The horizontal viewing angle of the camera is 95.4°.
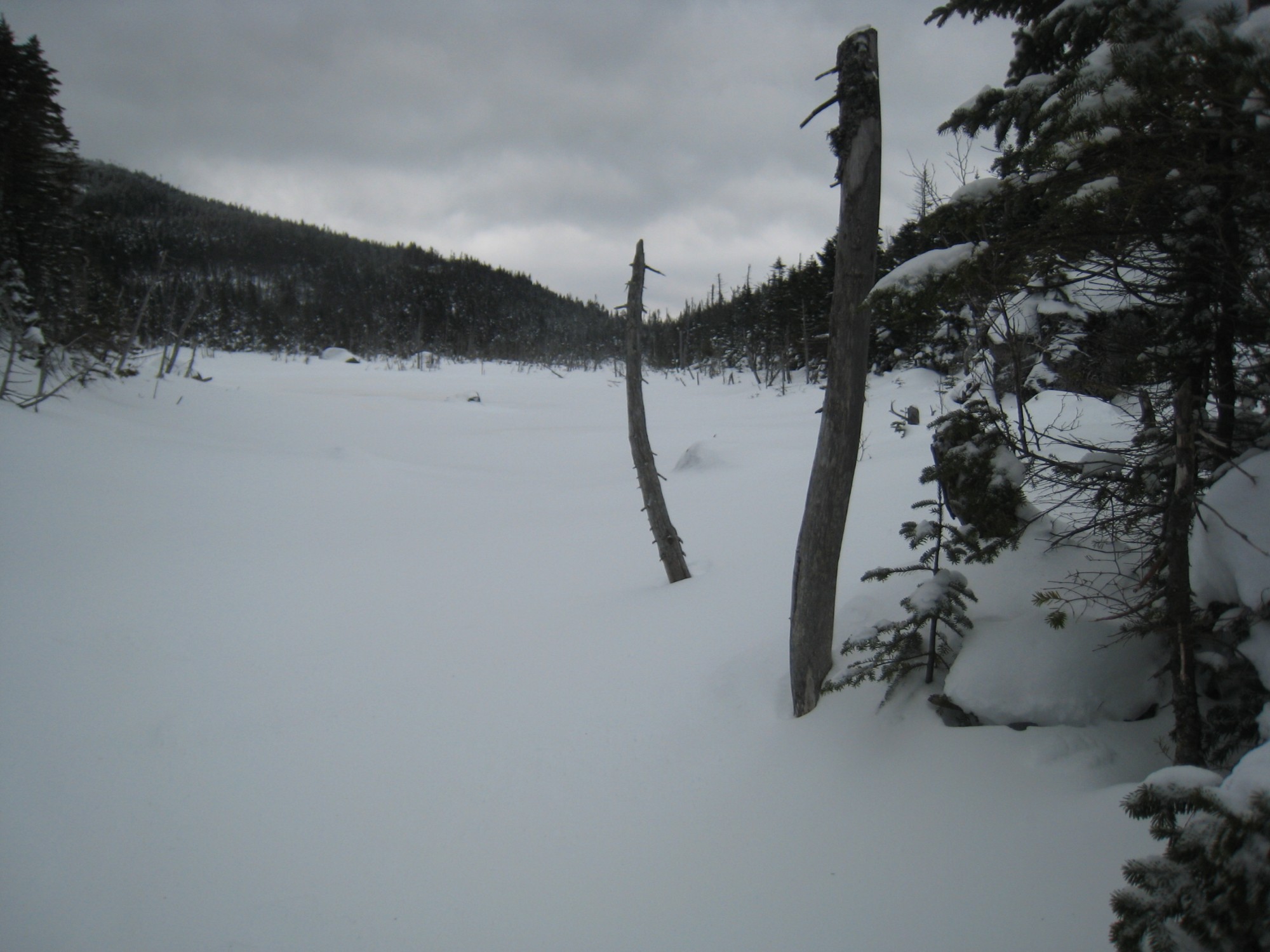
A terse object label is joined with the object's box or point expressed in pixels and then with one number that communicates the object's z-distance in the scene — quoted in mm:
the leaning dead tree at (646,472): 8203
